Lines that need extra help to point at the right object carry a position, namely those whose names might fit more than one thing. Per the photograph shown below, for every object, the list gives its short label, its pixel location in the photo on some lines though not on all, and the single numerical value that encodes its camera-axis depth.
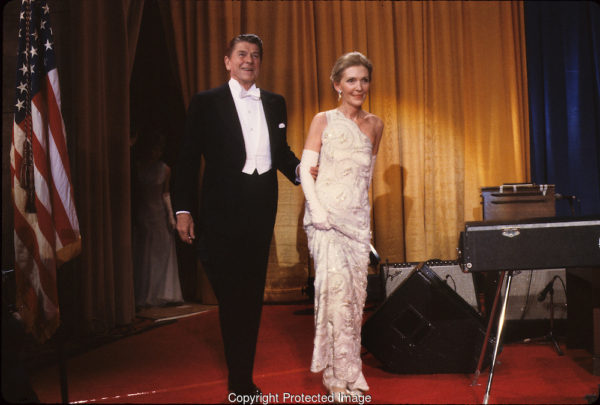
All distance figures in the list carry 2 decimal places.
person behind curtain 5.84
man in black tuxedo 2.80
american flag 3.30
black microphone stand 3.81
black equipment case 2.67
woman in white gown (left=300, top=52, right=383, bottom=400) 2.85
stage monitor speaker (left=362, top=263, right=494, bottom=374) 3.32
